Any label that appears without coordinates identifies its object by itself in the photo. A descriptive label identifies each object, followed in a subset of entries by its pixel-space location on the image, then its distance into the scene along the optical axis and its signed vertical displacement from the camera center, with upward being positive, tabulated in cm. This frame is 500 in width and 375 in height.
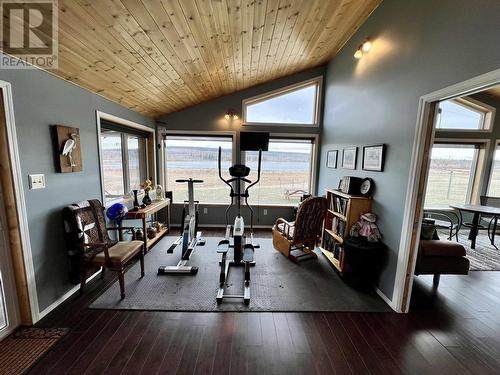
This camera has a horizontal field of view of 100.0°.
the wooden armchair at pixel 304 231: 309 -104
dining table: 359 -75
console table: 328 -86
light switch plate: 192 -21
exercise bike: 290 -128
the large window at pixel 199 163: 478 -3
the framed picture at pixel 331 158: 383 +13
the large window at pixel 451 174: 477 -13
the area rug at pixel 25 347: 157 -155
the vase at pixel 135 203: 350 -71
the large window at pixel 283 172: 486 -18
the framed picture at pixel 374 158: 252 +10
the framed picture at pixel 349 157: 313 +13
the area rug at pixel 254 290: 227 -154
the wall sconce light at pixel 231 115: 454 +103
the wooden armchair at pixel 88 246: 224 -95
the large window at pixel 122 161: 329 -1
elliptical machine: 242 -117
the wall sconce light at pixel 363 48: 274 +157
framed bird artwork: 217 +11
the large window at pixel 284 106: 464 +128
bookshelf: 276 -81
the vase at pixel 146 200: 378 -70
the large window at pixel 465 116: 457 +114
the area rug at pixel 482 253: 319 -146
